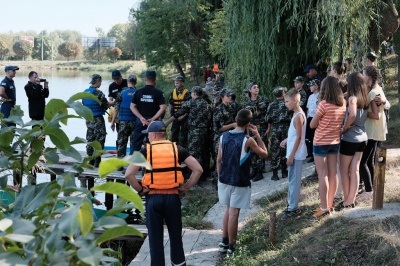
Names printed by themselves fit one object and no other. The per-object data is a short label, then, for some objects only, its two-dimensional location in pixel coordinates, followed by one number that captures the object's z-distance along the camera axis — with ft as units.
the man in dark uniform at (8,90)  40.86
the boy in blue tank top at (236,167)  21.09
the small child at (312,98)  30.07
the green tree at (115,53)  294.05
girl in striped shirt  21.72
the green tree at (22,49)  384.51
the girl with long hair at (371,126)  22.88
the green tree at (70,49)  388.57
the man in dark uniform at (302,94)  31.10
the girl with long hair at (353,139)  21.85
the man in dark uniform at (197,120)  33.65
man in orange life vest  18.15
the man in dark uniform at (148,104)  32.37
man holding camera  40.22
